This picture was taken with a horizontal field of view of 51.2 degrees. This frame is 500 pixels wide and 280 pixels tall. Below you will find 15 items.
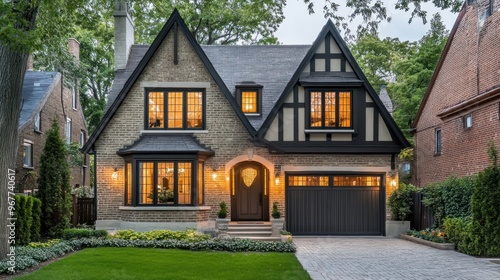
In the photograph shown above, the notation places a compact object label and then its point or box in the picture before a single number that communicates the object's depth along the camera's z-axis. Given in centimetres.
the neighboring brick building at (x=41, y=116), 2316
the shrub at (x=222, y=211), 1833
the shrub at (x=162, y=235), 1684
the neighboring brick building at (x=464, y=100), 1822
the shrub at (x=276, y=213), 1830
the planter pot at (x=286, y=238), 1696
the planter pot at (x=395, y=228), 1964
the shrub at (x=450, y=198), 1600
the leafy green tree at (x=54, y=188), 1825
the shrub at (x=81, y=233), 1717
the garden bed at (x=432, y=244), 1570
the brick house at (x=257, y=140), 1891
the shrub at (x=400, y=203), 1945
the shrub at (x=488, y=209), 1391
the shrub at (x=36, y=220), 1705
